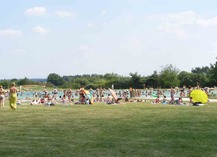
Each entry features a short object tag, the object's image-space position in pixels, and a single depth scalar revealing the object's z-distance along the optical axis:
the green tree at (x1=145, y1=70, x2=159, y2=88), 95.69
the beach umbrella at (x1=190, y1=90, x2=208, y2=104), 27.52
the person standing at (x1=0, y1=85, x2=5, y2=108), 26.31
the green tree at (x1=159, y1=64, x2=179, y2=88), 90.88
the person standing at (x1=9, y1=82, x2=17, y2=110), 23.19
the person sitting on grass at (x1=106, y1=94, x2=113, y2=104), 32.62
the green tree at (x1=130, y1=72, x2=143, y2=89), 101.56
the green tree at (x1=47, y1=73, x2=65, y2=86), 165.18
